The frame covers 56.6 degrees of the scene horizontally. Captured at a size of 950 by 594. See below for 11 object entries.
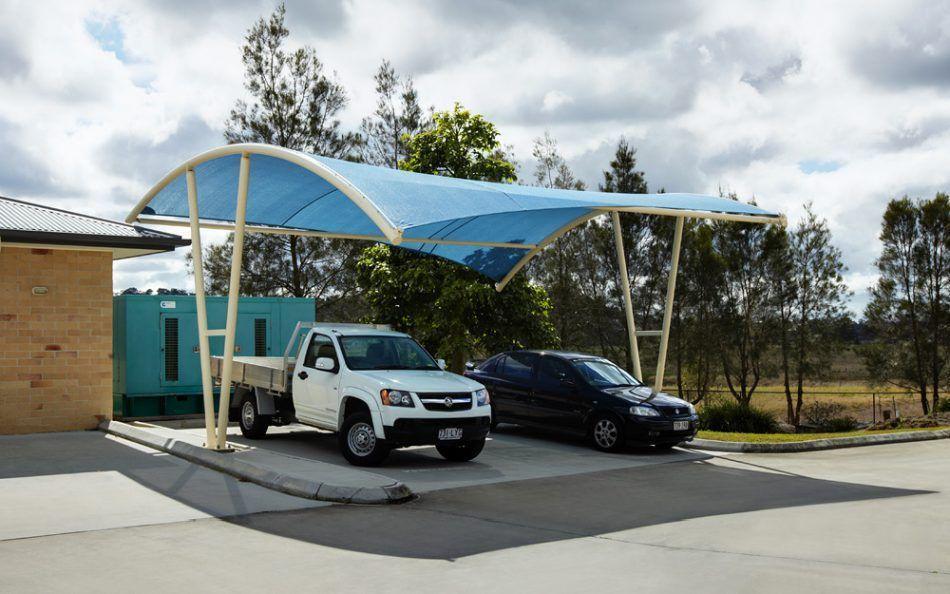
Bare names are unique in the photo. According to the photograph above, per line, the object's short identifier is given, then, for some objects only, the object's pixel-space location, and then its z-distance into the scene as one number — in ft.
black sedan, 45.73
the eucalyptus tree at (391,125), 105.37
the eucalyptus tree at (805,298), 116.26
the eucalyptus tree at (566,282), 116.47
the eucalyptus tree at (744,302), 116.57
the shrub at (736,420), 65.26
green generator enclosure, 56.70
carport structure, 37.88
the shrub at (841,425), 79.05
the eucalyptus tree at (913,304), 113.19
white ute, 37.88
